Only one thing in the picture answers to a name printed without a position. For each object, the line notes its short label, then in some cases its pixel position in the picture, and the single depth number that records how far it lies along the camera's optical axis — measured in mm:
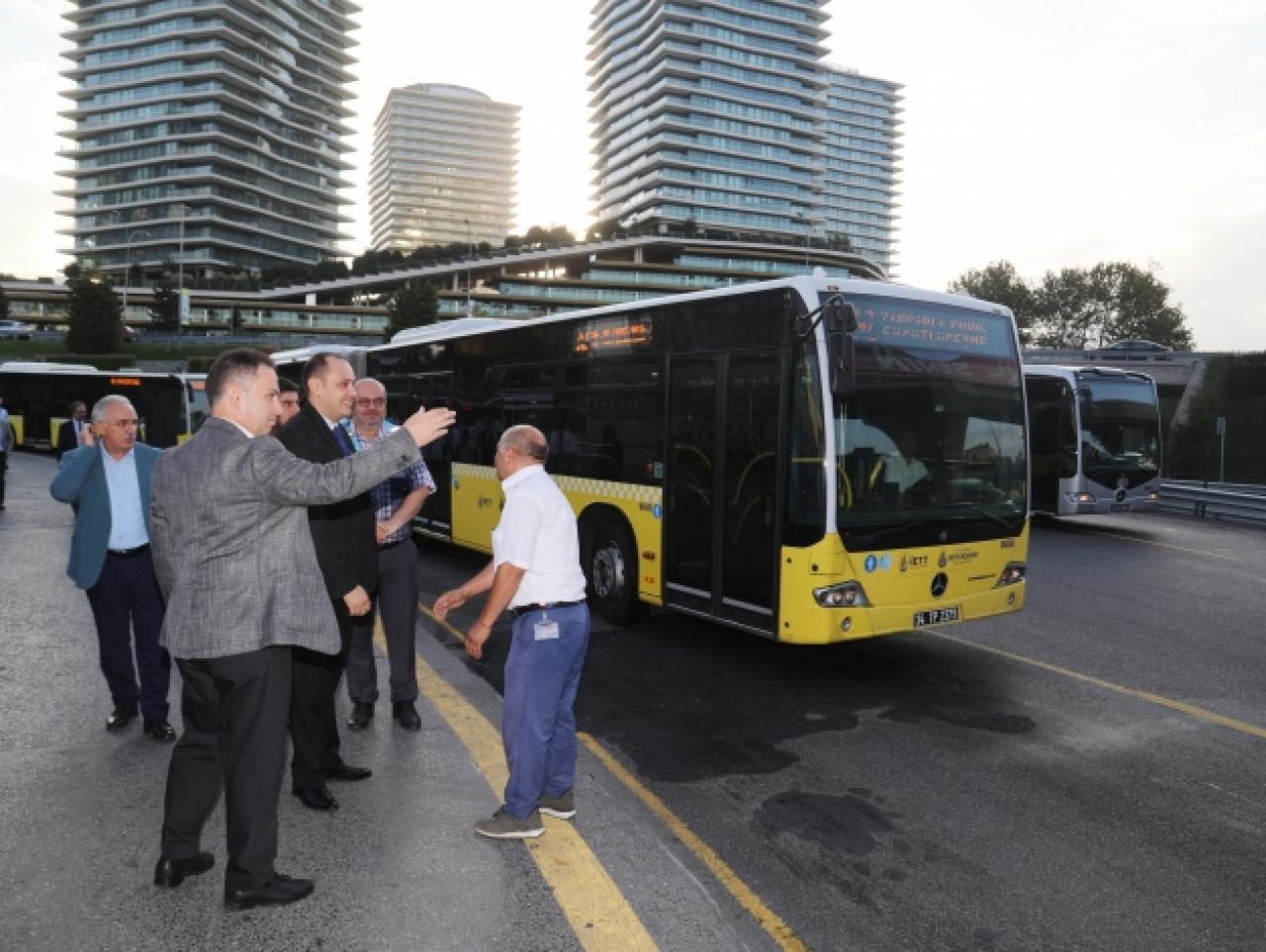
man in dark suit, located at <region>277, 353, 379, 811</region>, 3936
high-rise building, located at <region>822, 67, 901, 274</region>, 181250
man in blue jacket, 4805
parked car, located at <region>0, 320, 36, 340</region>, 70938
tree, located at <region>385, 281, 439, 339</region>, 70000
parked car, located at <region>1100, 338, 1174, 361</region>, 62000
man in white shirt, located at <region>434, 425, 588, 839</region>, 3723
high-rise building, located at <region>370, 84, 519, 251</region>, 192125
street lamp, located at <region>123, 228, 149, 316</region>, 96294
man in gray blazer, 3113
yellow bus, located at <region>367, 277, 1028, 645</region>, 6188
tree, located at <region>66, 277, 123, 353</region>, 60312
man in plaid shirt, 5133
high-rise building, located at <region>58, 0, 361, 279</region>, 110438
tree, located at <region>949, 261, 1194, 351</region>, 95250
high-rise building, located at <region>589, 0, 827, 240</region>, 122312
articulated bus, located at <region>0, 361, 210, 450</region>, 28281
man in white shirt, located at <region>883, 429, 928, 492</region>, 6430
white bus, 16578
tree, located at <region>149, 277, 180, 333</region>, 80375
